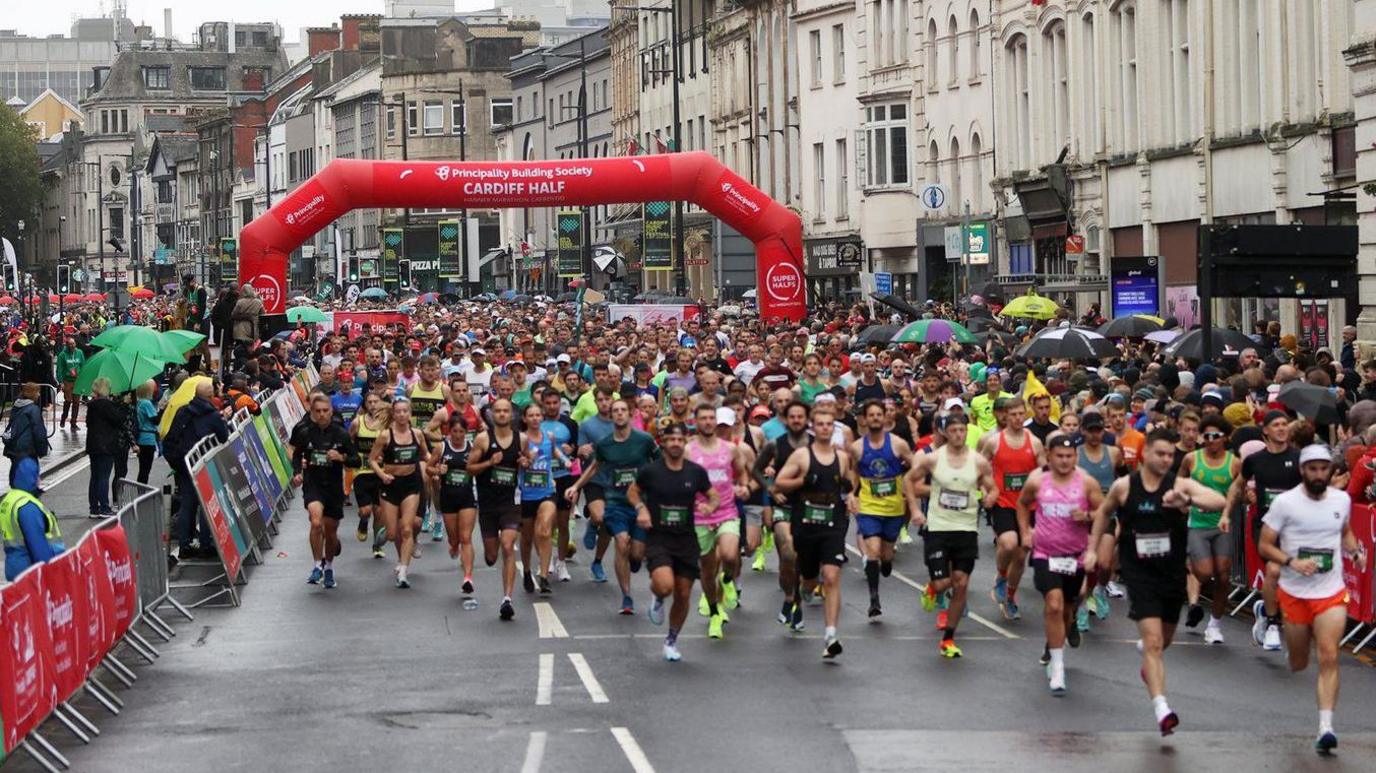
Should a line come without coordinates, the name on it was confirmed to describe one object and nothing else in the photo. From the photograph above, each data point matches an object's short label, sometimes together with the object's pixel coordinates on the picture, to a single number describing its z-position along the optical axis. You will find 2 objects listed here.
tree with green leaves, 165.00
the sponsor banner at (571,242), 67.62
